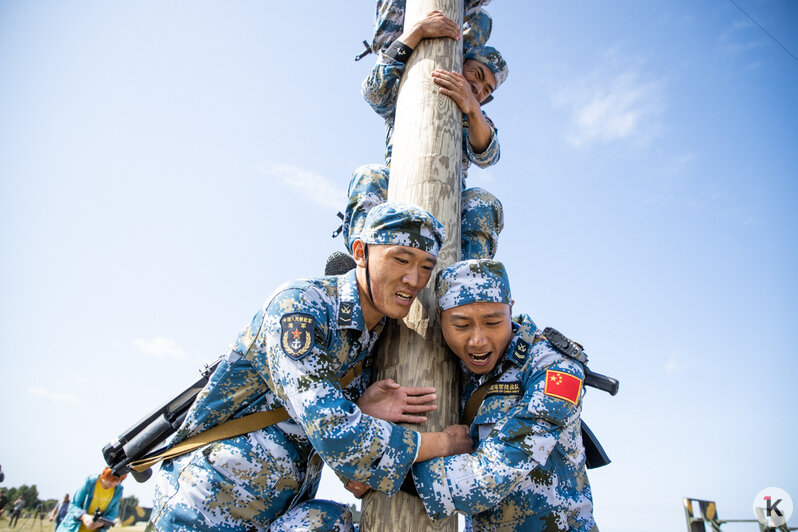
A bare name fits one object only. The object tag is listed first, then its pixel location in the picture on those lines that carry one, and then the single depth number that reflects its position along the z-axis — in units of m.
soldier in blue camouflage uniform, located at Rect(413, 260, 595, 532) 2.23
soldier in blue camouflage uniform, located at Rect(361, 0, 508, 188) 3.65
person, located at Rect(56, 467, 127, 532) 7.96
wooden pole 2.37
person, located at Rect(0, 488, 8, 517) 10.98
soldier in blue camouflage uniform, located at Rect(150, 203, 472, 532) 2.15
